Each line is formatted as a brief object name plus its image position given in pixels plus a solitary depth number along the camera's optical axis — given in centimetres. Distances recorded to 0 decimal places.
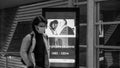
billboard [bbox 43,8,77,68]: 420
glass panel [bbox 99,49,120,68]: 577
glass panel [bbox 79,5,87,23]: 670
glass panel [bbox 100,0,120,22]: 586
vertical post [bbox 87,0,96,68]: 644
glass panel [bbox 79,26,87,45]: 674
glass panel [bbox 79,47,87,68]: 675
